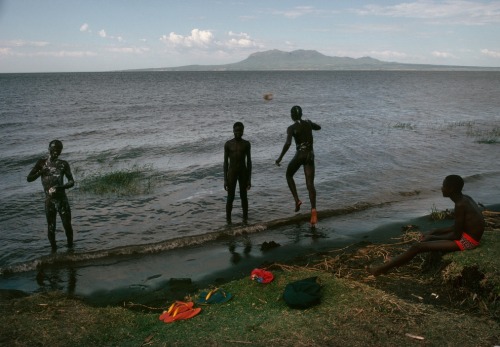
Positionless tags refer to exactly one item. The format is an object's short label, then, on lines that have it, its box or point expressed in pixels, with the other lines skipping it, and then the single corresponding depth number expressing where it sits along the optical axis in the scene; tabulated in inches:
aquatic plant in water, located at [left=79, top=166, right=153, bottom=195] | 572.3
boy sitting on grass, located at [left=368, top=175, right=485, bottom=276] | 246.2
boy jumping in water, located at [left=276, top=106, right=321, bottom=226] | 396.8
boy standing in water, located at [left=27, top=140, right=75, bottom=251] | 328.8
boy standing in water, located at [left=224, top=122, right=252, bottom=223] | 394.3
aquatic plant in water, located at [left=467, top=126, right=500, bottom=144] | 966.5
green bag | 222.2
